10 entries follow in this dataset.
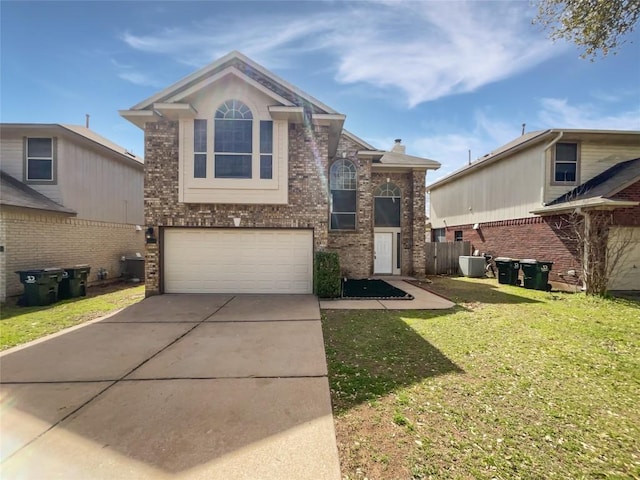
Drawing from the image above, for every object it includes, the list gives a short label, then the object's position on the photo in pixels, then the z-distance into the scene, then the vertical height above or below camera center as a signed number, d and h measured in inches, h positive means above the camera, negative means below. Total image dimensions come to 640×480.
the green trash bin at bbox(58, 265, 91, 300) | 362.9 -62.3
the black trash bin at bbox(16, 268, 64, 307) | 324.5 -58.8
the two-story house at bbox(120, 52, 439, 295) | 344.8 +71.4
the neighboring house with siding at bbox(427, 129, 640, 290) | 385.4 +75.0
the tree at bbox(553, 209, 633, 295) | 358.9 -8.2
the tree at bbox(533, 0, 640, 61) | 236.1 +194.3
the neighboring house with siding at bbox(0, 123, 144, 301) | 358.9 +52.6
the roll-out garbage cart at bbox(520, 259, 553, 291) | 406.6 -48.9
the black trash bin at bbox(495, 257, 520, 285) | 452.1 -49.0
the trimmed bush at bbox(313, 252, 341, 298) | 331.3 -44.4
